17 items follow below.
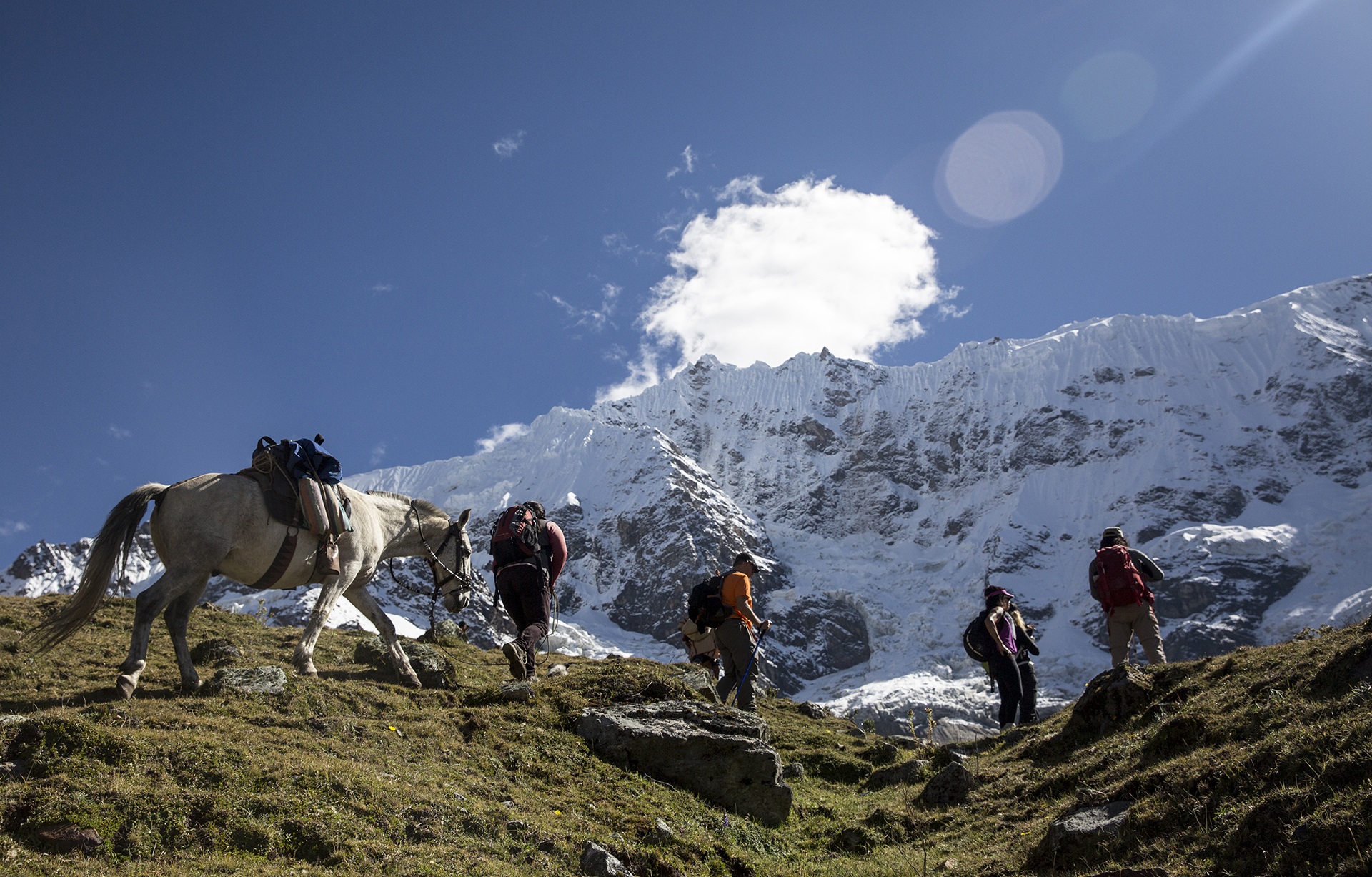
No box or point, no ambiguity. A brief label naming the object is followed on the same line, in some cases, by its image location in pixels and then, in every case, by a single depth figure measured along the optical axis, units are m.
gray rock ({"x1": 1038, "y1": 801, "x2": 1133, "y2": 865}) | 5.98
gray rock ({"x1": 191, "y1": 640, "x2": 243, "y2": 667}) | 9.98
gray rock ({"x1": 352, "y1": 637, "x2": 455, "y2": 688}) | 10.30
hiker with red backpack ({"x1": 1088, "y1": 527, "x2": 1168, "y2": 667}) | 11.95
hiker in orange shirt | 12.40
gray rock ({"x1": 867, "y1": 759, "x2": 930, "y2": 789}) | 10.18
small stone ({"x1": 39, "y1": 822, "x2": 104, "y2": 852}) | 5.28
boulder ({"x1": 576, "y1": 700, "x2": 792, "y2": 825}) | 8.22
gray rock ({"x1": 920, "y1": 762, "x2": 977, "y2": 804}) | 8.59
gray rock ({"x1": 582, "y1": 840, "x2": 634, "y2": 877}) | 6.11
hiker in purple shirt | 12.59
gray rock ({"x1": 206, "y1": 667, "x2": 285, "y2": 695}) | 8.37
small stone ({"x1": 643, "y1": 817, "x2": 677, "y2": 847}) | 6.82
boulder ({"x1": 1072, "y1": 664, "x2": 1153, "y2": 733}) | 8.74
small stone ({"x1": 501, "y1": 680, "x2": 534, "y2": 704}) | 9.27
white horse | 8.64
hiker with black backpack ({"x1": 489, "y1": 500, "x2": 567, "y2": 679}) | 10.91
